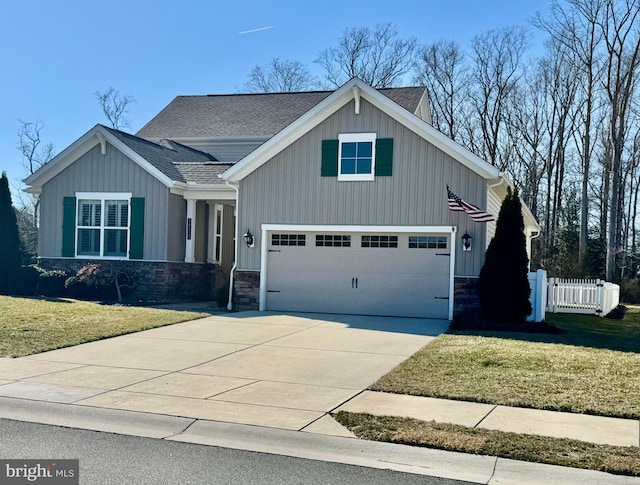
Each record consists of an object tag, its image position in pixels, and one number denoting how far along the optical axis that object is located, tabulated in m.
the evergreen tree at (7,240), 19.92
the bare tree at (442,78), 39.69
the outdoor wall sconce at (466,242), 15.55
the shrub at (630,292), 28.80
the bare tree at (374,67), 41.94
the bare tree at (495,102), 38.50
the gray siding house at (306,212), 15.93
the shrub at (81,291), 19.11
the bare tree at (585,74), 31.75
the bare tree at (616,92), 29.68
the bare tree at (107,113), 44.66
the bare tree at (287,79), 44.44
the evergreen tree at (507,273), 14.73
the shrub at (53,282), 19.34
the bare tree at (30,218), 36.64
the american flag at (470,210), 15.10
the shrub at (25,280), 19.66
